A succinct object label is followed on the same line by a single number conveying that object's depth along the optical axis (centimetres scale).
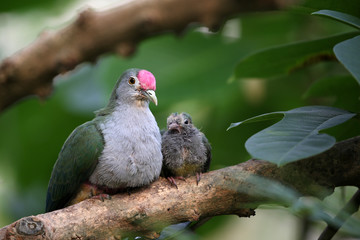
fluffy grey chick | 565
